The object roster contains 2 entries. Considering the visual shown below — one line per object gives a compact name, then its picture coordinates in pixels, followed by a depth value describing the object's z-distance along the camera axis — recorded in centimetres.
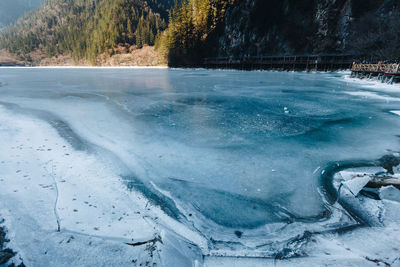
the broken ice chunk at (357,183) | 348
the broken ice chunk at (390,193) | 333
